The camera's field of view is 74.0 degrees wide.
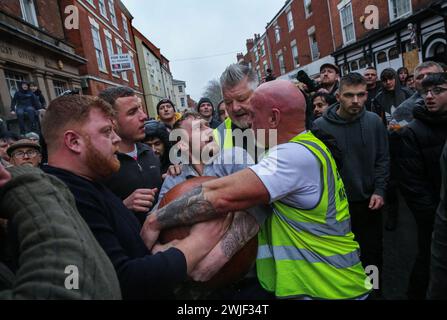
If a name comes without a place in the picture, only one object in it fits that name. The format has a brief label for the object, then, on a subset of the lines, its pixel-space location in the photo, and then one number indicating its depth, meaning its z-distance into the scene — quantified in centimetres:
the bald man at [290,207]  140
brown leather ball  147
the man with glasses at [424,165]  269
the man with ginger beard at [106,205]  123
